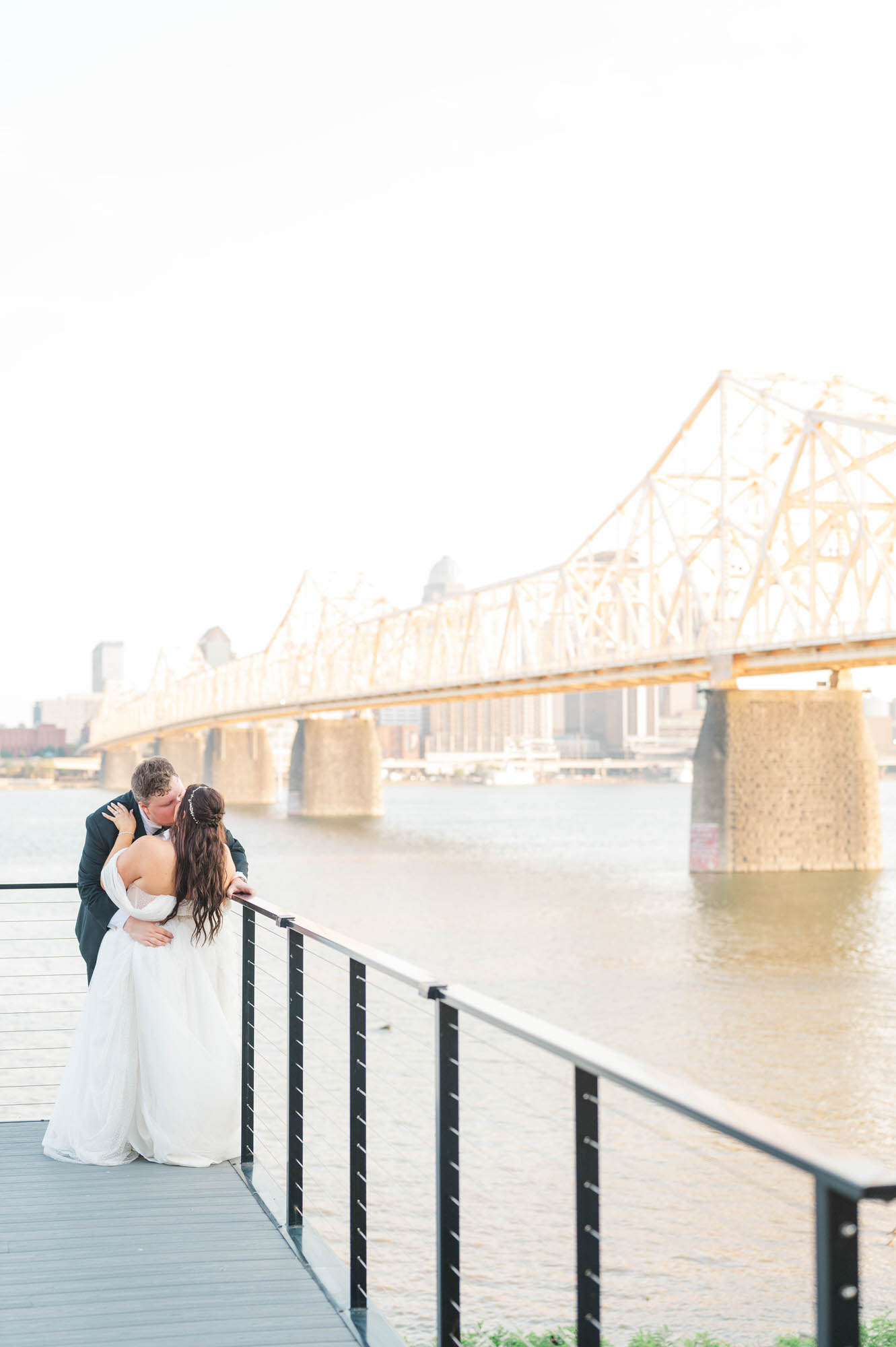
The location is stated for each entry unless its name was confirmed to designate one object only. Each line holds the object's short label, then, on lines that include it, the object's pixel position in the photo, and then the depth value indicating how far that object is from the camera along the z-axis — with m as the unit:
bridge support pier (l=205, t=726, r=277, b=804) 90.62
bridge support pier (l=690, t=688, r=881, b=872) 36.75
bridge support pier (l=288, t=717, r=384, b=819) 73.00
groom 5.15
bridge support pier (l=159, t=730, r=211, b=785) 102.88
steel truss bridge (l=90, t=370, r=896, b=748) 38.91
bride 4.98
